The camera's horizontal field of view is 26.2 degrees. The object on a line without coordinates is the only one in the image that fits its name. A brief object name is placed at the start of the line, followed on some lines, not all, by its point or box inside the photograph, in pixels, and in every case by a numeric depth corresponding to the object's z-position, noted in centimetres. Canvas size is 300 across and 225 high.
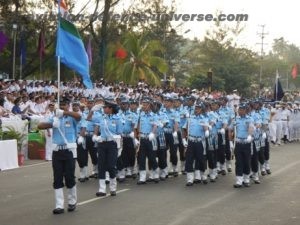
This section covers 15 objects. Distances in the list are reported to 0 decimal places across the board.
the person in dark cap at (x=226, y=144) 1741
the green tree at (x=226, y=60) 5356
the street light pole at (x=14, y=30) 3198
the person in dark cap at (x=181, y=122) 1761
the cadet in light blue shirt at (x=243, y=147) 1471
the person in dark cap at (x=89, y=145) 1556
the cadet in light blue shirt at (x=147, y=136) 1530
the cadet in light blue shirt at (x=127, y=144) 1565
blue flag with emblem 1188
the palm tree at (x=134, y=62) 4338
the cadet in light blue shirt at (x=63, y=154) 1111
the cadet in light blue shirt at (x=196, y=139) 1501
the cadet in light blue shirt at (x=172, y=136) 1686
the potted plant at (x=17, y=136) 1879
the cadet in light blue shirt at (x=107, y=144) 1310
